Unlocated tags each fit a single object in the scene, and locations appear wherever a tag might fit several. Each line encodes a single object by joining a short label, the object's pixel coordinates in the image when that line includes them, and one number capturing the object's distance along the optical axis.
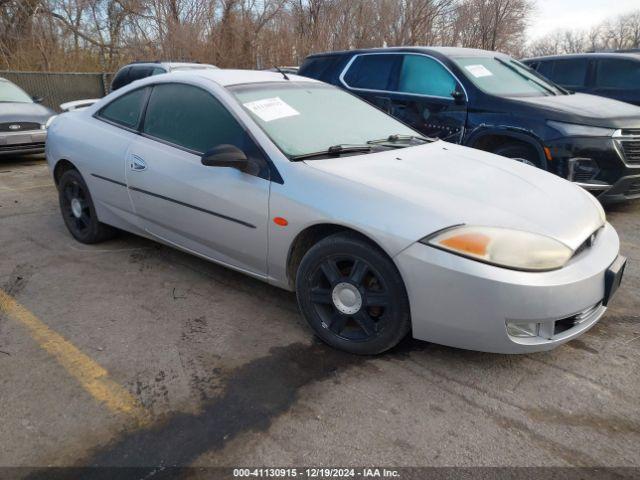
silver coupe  2.39
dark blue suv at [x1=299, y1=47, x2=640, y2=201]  4.91
